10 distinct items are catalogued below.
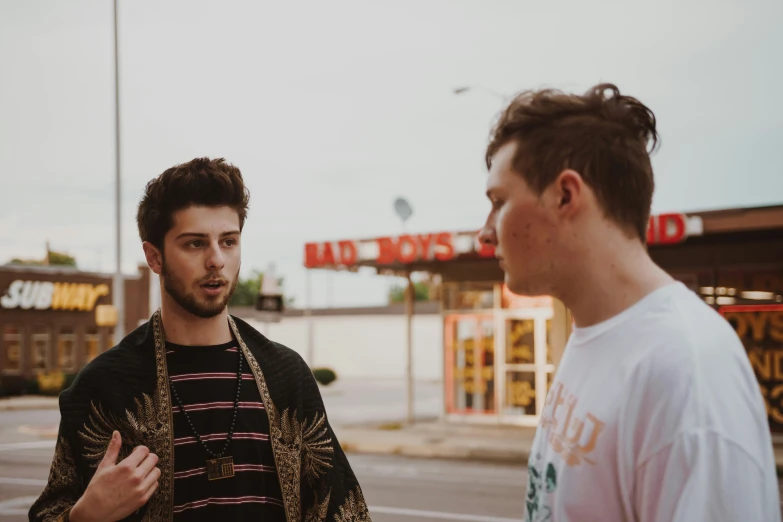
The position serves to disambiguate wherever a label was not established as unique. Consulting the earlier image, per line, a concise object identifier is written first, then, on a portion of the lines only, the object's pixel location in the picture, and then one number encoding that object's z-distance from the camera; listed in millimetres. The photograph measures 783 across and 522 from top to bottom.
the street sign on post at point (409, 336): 19672
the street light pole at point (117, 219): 19969
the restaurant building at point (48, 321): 34656
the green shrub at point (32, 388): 32719
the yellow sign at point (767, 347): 16594
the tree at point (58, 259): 75250
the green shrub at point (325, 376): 41438
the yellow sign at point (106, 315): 20594
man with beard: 2500
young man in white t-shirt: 1323
